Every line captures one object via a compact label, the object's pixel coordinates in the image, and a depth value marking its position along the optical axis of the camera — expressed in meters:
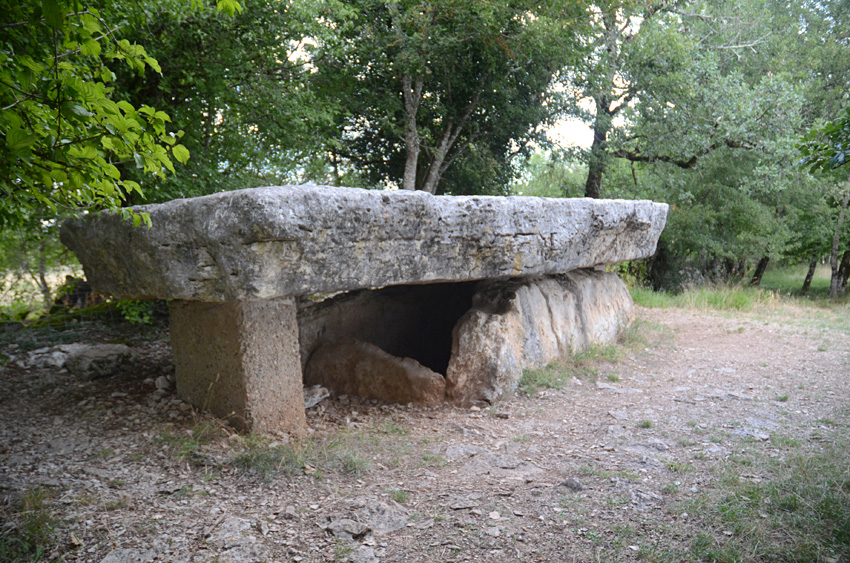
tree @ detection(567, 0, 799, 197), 10.13
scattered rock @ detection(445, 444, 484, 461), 3.98
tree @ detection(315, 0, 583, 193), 8.27
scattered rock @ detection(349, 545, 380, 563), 2.73
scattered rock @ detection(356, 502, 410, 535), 3.02
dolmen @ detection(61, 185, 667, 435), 3.65
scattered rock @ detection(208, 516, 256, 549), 2.82
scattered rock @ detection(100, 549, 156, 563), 2.65
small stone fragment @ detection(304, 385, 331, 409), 5.01
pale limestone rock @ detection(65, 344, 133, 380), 5.23
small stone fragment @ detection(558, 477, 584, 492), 3.39
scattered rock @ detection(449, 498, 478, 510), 3.20
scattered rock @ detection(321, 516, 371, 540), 2.94
